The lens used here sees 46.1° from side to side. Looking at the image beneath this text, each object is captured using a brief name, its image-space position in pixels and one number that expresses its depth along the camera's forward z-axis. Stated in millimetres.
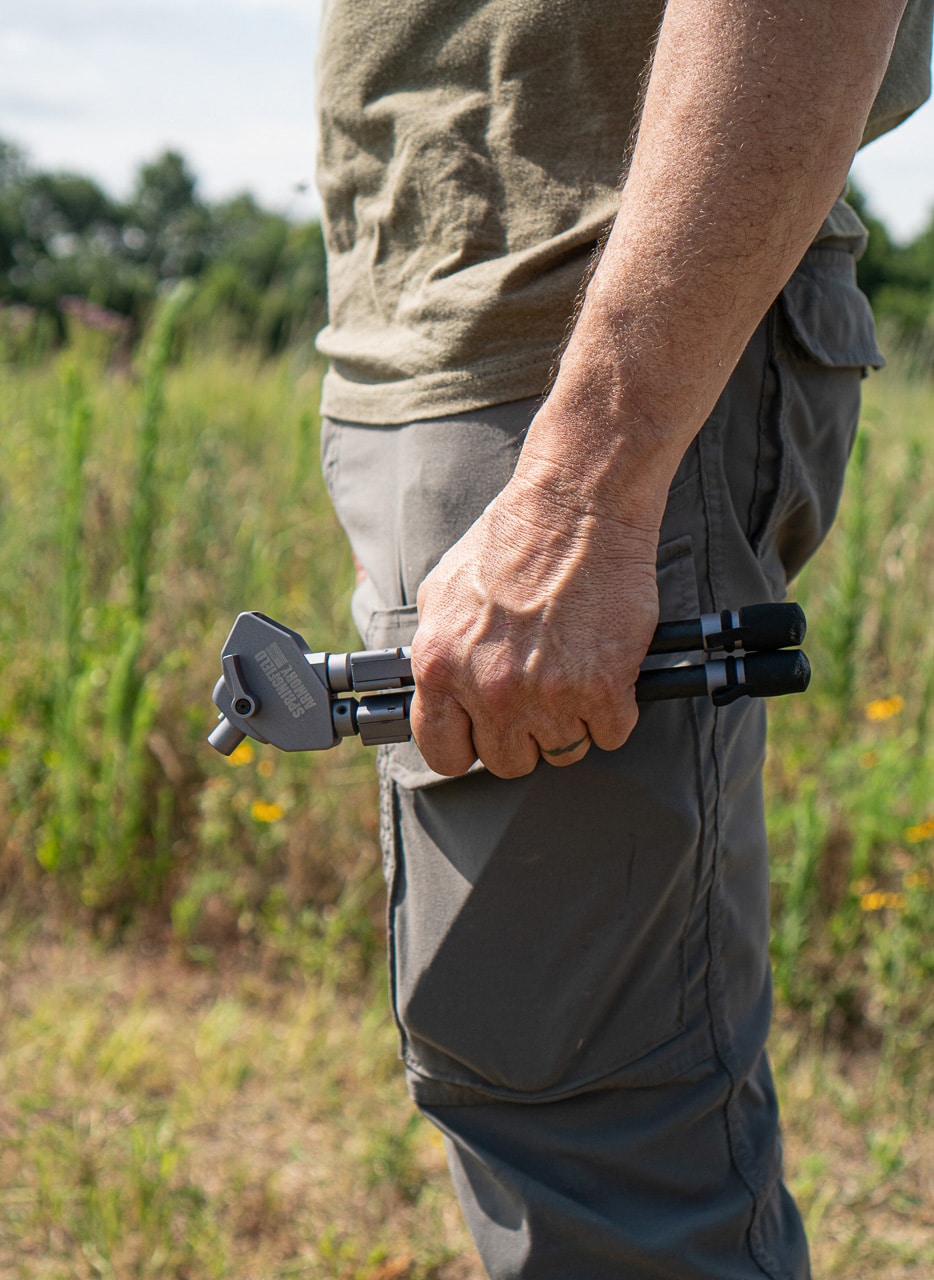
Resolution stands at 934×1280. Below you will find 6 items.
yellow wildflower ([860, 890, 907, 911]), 2354
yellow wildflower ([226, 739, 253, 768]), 2729
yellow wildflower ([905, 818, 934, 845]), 2312
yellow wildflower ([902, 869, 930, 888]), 2320
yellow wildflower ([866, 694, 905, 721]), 2674
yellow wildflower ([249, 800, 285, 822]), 2643
